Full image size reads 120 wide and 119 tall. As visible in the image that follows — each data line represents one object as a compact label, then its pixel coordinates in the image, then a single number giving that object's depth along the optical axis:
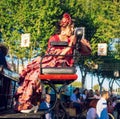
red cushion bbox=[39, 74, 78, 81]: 4.77
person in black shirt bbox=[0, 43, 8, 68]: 5.68
